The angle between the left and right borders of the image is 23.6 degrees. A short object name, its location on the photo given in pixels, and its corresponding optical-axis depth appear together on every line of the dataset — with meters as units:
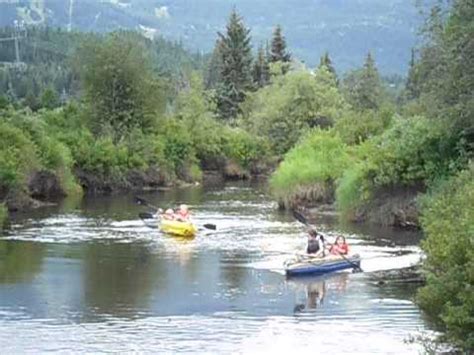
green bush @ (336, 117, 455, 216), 49.09
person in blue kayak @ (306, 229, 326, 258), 39.03
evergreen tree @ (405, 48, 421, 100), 49.72
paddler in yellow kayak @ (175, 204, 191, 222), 49.44
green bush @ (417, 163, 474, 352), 22.19
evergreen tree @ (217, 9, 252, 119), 113.56
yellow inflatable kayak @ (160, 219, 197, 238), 48.66
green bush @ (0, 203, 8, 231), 51.72
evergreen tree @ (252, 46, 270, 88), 117.25
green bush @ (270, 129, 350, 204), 59.31
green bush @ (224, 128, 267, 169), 92.88
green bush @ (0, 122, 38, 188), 57.56
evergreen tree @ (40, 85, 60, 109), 111.14
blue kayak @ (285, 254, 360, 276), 37.62
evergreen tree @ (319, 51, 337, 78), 122.12
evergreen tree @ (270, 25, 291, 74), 117.69
